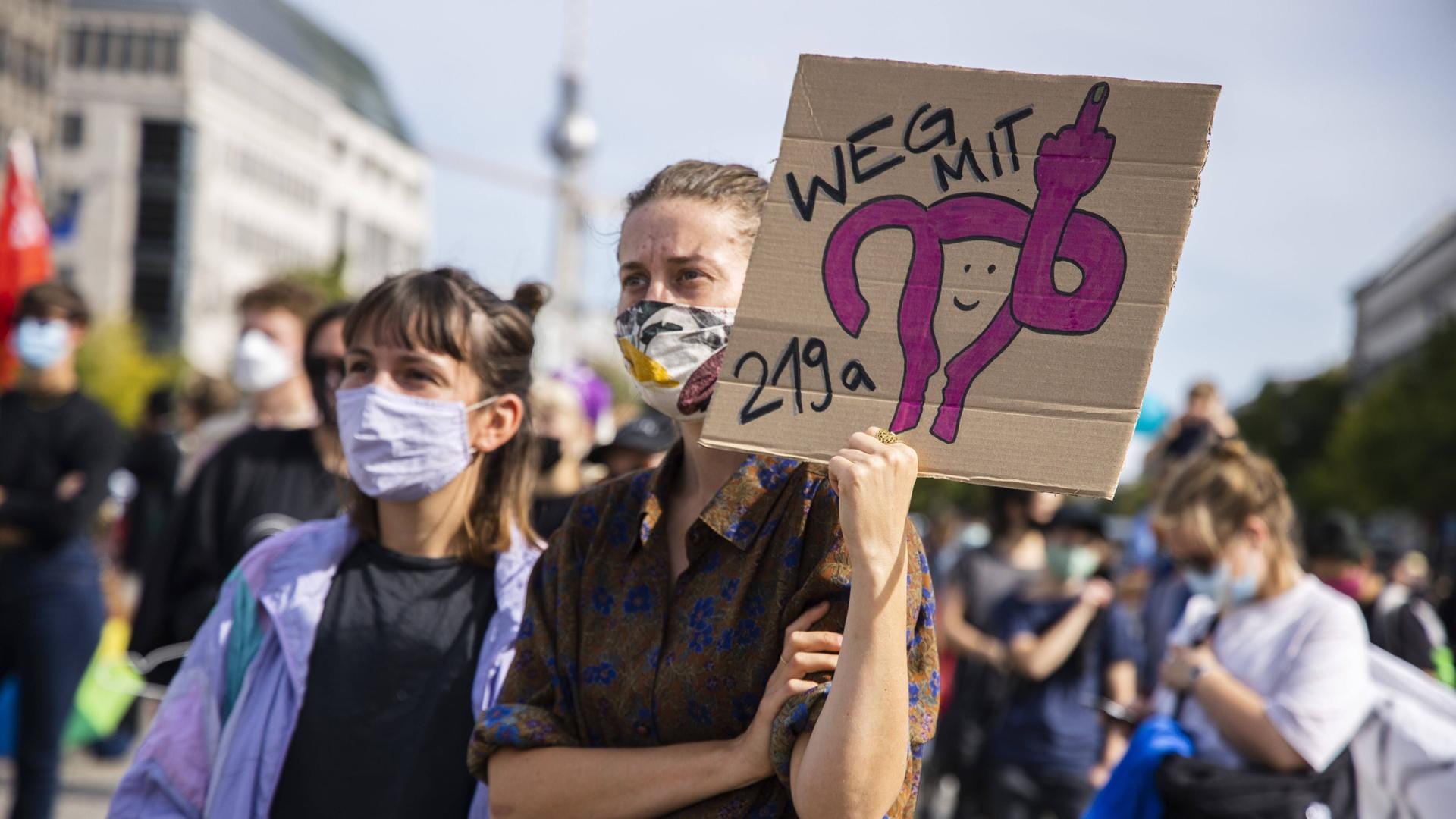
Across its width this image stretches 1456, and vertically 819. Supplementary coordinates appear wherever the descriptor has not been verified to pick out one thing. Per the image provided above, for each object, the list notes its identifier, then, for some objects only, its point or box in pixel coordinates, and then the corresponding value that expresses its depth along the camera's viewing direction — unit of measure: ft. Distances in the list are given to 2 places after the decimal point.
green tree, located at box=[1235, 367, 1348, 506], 323.37
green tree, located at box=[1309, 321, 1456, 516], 174.70
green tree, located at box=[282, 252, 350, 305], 193.57
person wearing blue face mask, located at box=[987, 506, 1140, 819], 23.62
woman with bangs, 10.27
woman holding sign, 7.27
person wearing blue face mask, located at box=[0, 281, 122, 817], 19.56
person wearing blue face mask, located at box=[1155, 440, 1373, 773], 14.47
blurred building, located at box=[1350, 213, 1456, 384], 279.49
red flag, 24.43
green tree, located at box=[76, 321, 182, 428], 185.88
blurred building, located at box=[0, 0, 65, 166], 203.00
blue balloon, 39.96
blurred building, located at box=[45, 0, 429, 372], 251.19
